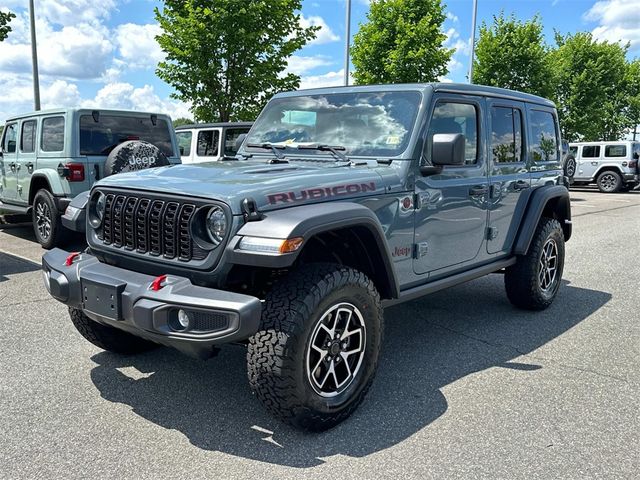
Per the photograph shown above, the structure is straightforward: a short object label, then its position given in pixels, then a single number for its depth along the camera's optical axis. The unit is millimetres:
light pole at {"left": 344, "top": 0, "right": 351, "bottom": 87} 17391
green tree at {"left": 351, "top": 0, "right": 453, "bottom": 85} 17438
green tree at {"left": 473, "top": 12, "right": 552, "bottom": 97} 21297
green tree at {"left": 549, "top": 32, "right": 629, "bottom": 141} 27656
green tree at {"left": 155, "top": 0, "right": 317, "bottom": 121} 12406
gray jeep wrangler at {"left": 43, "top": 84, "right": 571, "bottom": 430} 2779
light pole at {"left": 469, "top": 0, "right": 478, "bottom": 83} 21469
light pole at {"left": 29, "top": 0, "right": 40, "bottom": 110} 14405
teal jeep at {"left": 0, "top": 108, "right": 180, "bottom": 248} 6906
